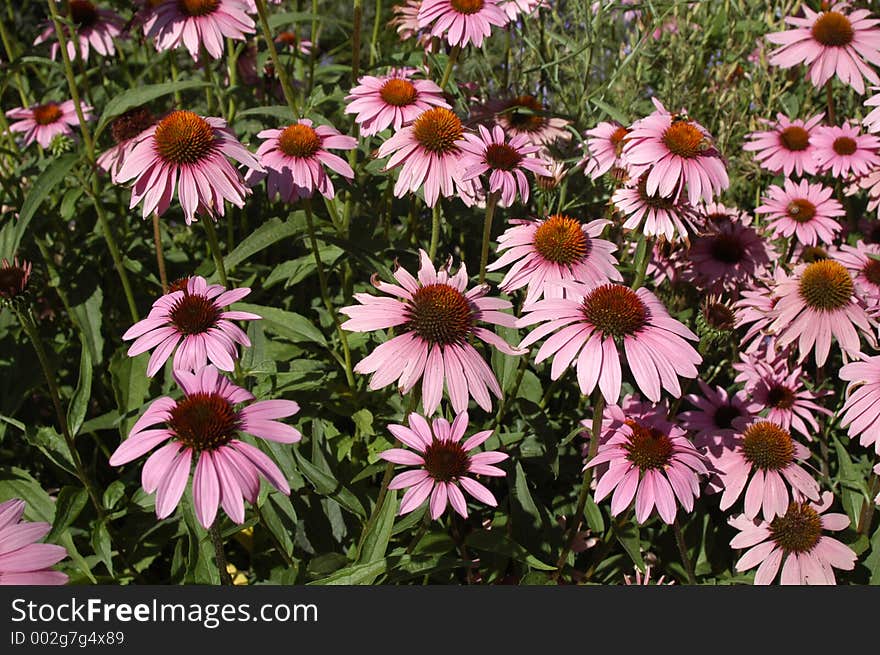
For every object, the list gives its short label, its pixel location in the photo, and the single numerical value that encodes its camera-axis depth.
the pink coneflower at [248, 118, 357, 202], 0.57
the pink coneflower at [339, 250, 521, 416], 0.46
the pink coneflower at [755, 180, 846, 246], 0.70
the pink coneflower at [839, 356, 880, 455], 0.53
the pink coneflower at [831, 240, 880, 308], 0.64
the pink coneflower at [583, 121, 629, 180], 0.66
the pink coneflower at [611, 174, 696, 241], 0.57
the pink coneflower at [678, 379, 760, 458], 0.60
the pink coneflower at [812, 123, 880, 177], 0.72
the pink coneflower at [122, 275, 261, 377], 0.47
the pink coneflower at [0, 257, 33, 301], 0.51
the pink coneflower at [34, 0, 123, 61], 0.78
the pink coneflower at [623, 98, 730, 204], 0.55
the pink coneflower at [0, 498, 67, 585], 0.39
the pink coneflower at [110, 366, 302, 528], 0.40
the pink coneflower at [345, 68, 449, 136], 0.62
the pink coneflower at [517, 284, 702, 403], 0.47
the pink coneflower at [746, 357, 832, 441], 0.62
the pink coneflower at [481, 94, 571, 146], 0.72
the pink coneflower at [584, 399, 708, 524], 0.49
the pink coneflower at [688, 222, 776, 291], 0.68
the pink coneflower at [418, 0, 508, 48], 0.63
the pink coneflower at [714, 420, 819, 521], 0.54
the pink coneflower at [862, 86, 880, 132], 0.67
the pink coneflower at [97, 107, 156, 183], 0.68
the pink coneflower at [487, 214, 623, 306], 0.54
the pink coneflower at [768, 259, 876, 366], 0.58
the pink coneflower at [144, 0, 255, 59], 0.64
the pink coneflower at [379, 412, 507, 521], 0.47
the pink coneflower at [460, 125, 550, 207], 0.57
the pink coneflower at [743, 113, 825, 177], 0.75
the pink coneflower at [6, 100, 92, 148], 0.75
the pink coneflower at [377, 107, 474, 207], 0.57
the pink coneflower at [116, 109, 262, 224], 0.52
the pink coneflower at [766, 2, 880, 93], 0.76
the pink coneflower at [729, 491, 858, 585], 0.54
